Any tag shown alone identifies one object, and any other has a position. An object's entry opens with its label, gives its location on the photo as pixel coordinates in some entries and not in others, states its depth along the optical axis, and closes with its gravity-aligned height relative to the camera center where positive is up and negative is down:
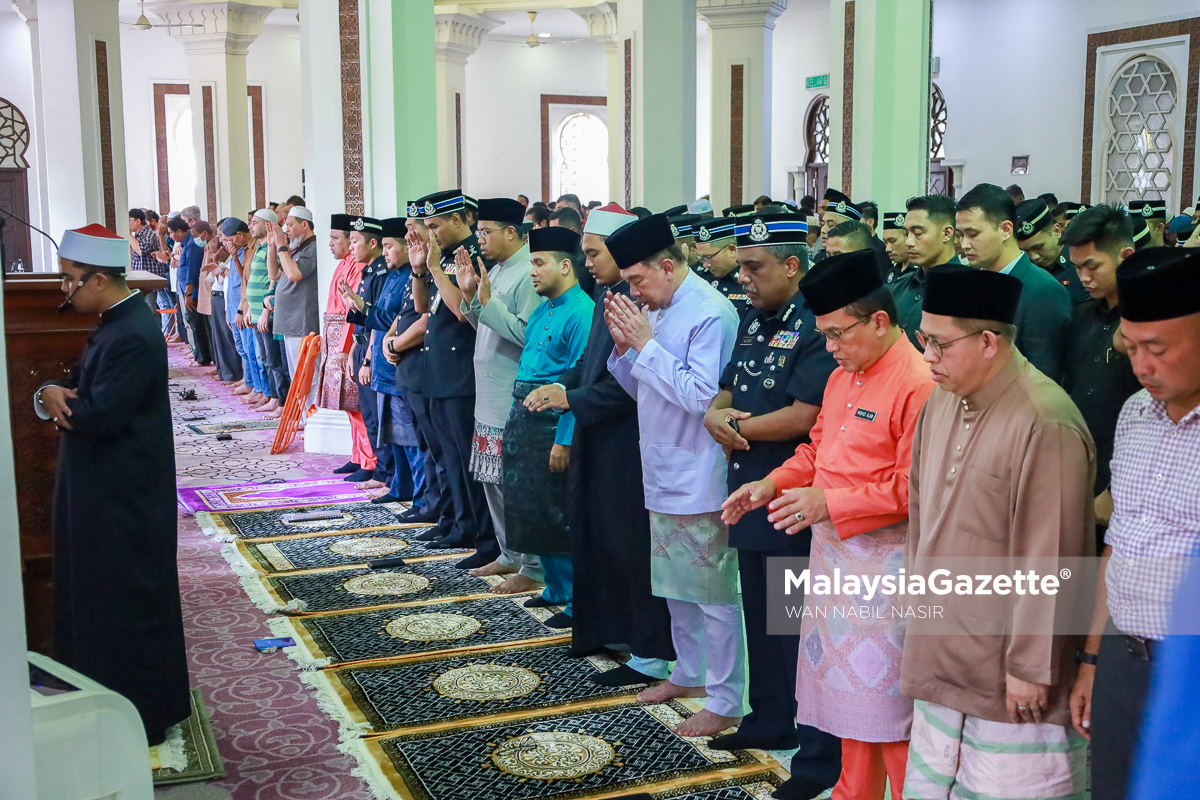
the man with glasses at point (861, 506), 2.42 -0.54
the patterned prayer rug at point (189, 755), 3.04 -1.35
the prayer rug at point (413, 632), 3.96 -1.35
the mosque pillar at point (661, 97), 9.03 +1.18
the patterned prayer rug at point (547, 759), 2.97 -1.35
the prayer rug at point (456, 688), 3.44 -1.35
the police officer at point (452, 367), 4.98 -0.49
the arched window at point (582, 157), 19.12 +1.53
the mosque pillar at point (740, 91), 11.43 +1.56
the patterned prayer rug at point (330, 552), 5.04 -1.33
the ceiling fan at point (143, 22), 13.41 +2.64
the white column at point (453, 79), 14.59 +2.22
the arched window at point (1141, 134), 11.31 +1.10
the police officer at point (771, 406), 2.82 -0.39
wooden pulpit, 3.22 -0.47
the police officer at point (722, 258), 3.86 -0.03
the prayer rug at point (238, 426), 8.44 -1.26
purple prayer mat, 6.13 -1.31
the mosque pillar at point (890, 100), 7.11 +0.91
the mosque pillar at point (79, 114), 10.66 +1.29
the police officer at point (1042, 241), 4.67 +0.02
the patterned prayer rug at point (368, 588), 4.50 -1.34
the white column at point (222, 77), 13.99 +2.13
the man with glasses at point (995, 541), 2.00 -0.52
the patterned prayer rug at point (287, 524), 5.55 -1.32
